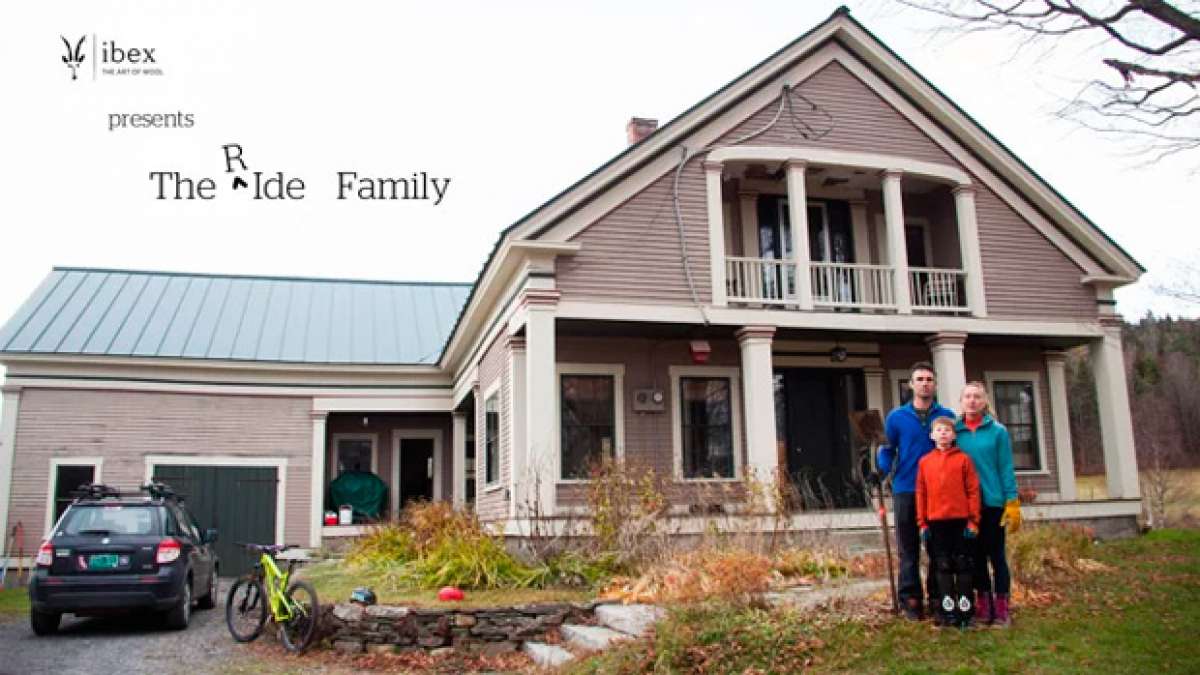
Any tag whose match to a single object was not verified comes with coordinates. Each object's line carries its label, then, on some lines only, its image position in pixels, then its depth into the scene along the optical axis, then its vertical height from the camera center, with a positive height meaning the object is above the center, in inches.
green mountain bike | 364.5 -43.1
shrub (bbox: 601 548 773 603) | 299.3 -31.9
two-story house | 510.9 +89.2
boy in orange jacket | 254.7 -10.3
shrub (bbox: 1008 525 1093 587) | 339.3 -29.1
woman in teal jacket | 260.2 -5.2
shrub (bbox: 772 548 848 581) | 374.0 -32.4
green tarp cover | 784.3 -0.6
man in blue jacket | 271.0 +3.9
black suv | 393.4 -26.7
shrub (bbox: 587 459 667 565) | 410.6 -11.3
